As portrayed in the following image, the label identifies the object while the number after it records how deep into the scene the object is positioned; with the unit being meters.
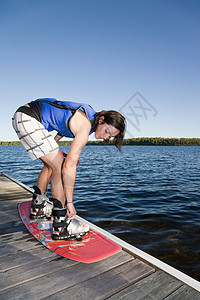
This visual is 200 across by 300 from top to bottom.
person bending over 2.60
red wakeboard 2.44
